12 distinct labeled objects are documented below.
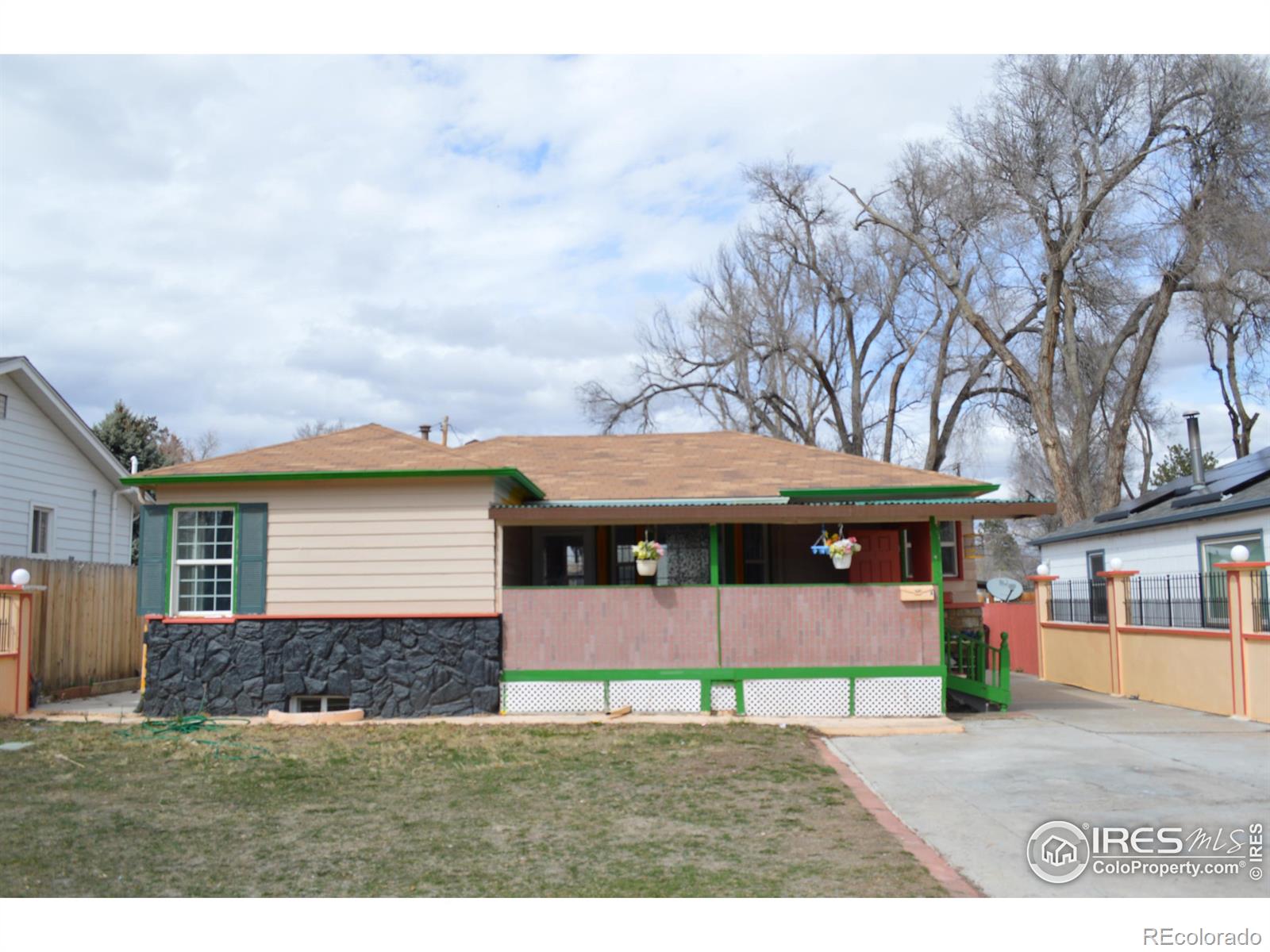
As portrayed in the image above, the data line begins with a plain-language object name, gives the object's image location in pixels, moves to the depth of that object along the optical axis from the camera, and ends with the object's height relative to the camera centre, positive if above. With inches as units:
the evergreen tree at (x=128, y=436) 1129.4 +161.5
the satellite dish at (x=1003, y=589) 801.6 -6.4
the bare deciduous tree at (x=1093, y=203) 911.7 +341.7
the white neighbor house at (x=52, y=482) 692.1 +75.5
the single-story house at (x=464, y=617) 496.1 -15.4
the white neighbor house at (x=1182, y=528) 555.8 +30.9
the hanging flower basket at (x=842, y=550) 504.4 +15.1
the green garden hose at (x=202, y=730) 385.3 -59.7
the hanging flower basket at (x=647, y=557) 500.1 +12.5
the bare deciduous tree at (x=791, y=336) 1262.3 +294.6
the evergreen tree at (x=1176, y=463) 1504.7 +163.4
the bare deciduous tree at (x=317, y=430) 2009.0 +299.3
